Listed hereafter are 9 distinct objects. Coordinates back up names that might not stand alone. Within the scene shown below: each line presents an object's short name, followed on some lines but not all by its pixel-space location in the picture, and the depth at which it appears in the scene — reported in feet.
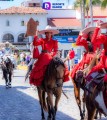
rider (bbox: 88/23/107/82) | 23.10
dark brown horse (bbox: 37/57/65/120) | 33.27
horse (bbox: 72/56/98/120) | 26.32
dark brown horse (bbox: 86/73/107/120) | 22.39
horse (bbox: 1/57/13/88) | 69.21
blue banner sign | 171.83
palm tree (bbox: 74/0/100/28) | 150.22
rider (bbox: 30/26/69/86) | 34.72
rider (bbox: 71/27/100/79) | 30.42
